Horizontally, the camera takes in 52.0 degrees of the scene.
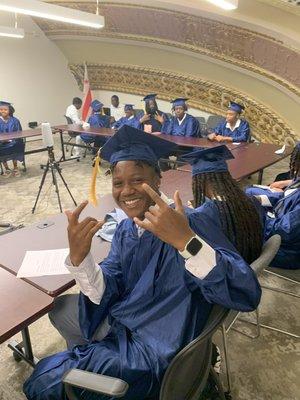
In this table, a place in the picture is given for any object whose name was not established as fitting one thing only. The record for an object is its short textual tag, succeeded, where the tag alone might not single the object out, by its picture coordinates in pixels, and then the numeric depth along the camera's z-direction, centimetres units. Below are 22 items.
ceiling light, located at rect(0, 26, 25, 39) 617
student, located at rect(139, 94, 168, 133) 591
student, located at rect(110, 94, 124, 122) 822
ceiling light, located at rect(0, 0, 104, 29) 347
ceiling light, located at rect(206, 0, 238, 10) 328
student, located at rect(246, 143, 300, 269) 187
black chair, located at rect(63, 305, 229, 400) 83
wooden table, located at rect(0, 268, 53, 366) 112
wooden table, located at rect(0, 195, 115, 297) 135
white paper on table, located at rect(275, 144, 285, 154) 395
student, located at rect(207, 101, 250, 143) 481
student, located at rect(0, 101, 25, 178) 545
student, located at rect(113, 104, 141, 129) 638
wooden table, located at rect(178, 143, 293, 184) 313
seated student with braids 147
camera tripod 354
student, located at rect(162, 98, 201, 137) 529
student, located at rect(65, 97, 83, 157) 792
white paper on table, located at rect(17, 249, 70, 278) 143
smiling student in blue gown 91
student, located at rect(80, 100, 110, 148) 653
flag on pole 848
